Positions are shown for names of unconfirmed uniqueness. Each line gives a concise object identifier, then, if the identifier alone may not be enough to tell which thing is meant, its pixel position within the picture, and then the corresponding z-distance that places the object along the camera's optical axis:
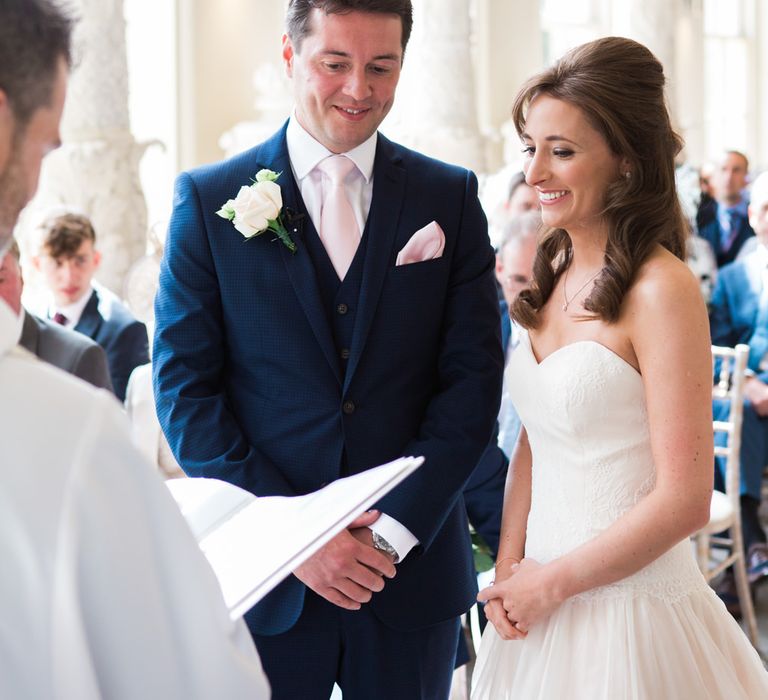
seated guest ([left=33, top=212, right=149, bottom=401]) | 4.16
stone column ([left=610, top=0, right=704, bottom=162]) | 14.05
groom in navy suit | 1.91
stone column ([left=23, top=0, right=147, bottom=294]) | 5.16
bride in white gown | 1.77
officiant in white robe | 0.81
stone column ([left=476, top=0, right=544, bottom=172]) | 12.41
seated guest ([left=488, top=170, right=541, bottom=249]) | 4.46
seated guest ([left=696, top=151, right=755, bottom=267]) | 7.95
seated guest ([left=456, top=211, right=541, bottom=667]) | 3.01
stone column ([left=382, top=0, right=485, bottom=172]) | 8.64
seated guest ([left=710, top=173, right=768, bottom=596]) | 5.05
